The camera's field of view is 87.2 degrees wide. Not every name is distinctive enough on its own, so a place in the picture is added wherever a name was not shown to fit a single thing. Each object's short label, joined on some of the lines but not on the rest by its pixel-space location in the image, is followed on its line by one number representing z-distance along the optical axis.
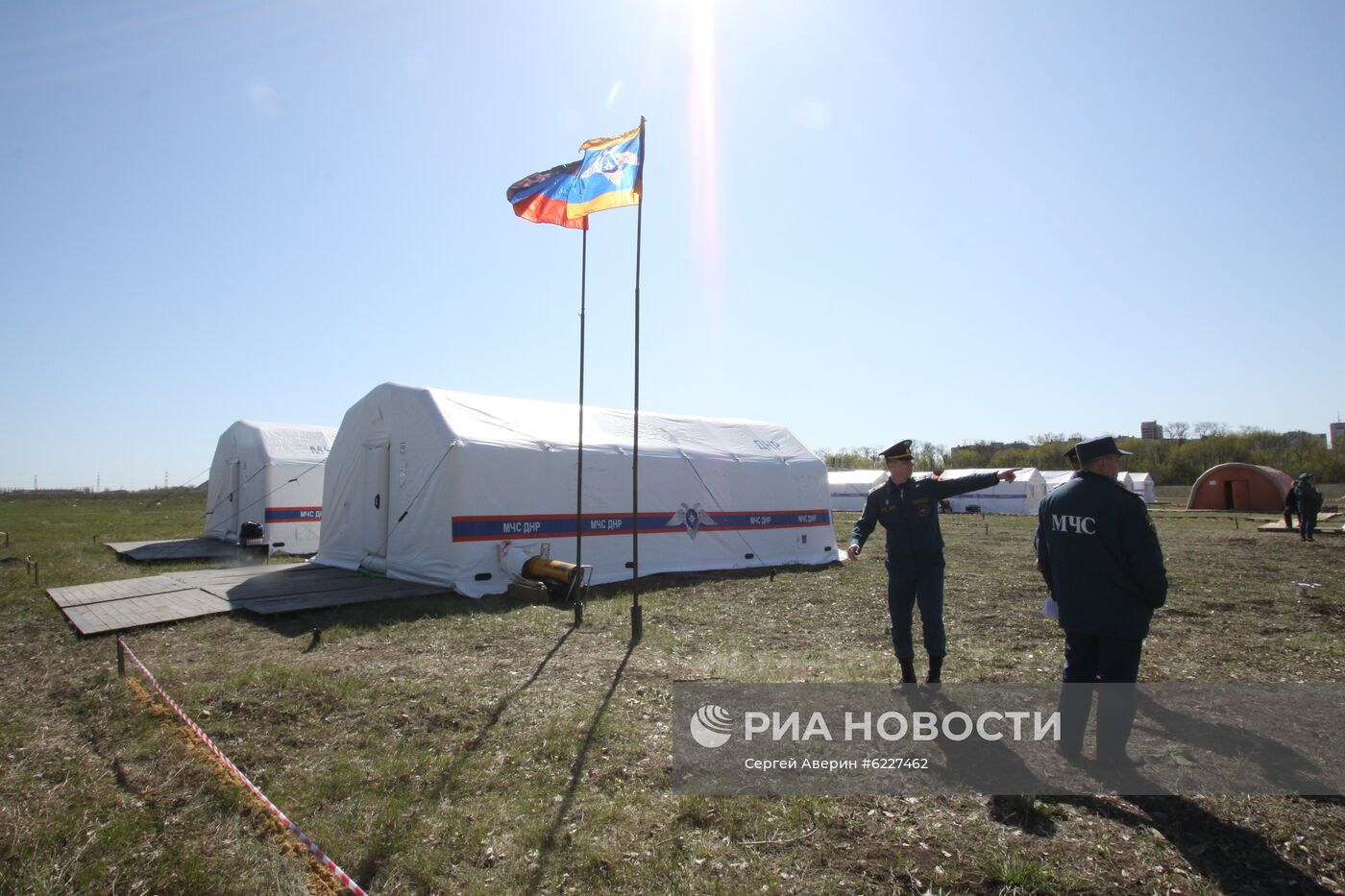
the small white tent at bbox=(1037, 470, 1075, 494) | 48.98
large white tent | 12.48
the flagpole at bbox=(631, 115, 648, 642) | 8.55
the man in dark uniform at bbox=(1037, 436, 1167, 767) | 4.22
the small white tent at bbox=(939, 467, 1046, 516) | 45.97
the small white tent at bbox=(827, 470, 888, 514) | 50.69
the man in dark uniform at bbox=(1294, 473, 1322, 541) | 21.92
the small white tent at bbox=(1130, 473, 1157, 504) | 53.25
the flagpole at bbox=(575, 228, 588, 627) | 9.59
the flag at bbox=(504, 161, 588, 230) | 9.66
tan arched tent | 40.59
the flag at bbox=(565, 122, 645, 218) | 9.22
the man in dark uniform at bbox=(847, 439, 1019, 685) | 5.71
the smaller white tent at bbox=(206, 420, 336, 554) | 19.20
